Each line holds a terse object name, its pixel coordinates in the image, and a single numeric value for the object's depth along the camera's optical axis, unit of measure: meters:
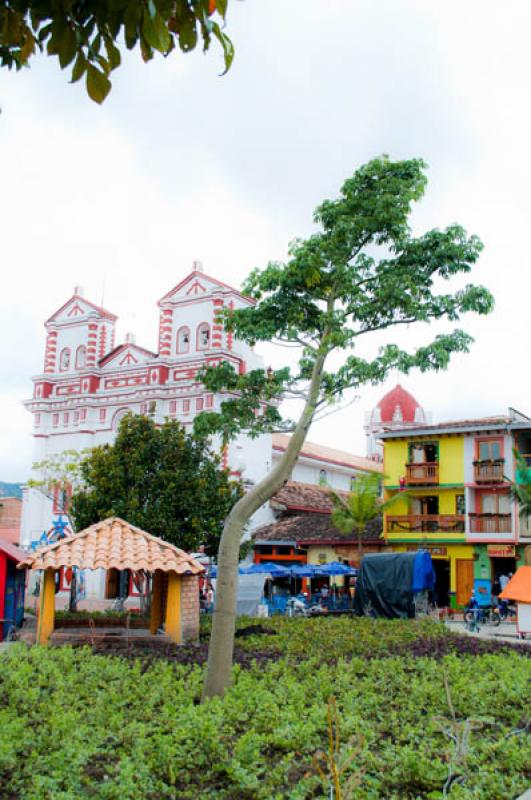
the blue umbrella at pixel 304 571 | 31.28
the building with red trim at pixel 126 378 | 39.78
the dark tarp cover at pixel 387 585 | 24.09
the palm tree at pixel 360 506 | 34.56
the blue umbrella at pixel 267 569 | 30.83
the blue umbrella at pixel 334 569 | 31.14
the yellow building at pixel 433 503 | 34.97
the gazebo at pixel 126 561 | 16.48
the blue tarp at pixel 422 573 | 23.97
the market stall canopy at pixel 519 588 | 20.81
